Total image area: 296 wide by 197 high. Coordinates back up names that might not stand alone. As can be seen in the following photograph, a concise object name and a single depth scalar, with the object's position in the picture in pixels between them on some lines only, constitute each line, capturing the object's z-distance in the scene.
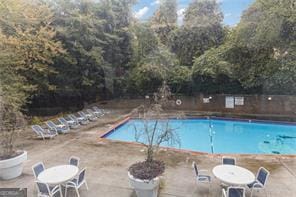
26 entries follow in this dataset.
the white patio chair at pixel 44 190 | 3.34
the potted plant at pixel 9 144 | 4.25
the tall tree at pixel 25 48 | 7.26
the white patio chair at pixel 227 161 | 4.16
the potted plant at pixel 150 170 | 3.39
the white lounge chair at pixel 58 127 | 7.56
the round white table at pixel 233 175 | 3.40
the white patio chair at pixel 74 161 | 4.12
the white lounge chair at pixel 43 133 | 6.91
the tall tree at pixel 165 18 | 15.62
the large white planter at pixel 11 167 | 4.21
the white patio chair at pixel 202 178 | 3.83
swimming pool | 7.53
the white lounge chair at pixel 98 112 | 10.19
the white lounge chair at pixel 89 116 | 9.37
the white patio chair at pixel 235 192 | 3.23
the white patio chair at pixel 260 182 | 3.51
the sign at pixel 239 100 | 10.98
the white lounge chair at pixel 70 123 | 8.17
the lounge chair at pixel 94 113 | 9.99
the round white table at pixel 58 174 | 3.44
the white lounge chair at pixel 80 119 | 8.78
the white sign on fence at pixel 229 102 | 11.17
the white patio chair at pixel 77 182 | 3.61
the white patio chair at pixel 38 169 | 3.73
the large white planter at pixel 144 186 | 3.37
